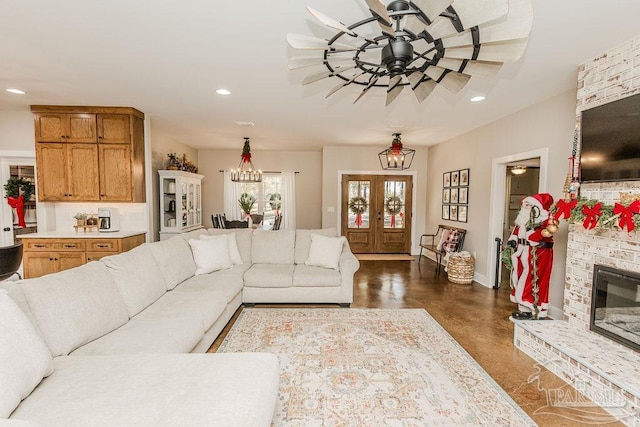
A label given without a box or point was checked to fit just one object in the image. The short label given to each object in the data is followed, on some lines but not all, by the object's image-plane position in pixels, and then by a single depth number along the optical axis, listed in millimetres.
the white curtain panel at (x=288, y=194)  7590
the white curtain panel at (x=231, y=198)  7457
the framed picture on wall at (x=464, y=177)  5289
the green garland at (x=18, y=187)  4215
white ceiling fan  1164
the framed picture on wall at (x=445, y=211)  6074
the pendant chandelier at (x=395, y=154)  5359
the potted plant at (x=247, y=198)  7237
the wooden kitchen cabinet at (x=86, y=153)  4051
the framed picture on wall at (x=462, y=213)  5371
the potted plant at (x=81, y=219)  4219
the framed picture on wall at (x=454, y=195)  5695
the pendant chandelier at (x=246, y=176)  6219
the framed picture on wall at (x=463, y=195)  5297
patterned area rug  1880
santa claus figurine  2990
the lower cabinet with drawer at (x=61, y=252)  3768
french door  7020
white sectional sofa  1224
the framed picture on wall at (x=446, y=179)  5977
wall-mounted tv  2207
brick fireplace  1940
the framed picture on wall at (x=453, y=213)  5693
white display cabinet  5176
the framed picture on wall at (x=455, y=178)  5613
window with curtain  7469
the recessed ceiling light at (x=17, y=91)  3418
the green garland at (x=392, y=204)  7086
